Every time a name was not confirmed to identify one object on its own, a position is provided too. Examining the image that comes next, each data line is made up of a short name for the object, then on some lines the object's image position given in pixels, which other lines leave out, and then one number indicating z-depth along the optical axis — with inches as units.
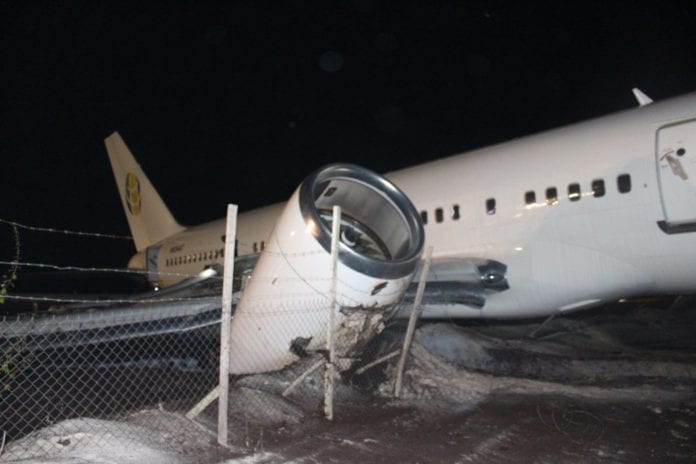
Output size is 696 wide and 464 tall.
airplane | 253.4
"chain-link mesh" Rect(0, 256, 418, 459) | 181.7
